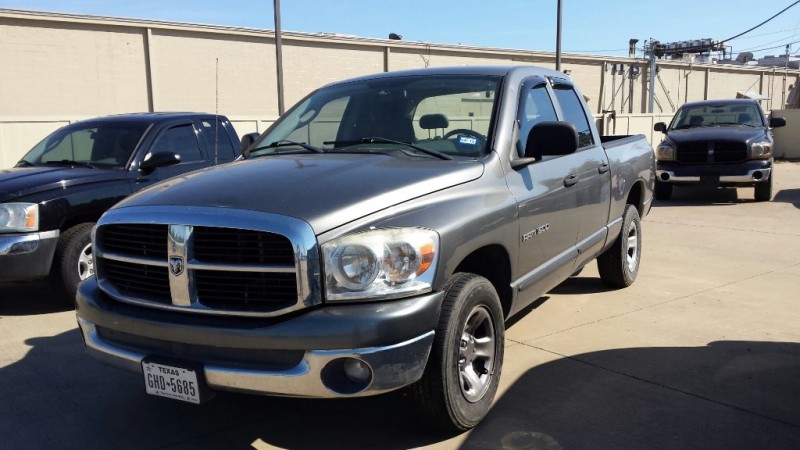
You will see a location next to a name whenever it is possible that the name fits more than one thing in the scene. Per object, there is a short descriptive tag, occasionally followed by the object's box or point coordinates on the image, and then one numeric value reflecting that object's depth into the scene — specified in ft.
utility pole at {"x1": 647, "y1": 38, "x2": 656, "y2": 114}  119.57
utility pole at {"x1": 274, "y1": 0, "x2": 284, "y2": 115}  51.21
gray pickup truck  9.56
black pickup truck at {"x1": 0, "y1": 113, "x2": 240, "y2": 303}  18.54
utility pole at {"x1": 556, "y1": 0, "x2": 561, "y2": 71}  73.36
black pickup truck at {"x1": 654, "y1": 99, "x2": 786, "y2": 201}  39.93
